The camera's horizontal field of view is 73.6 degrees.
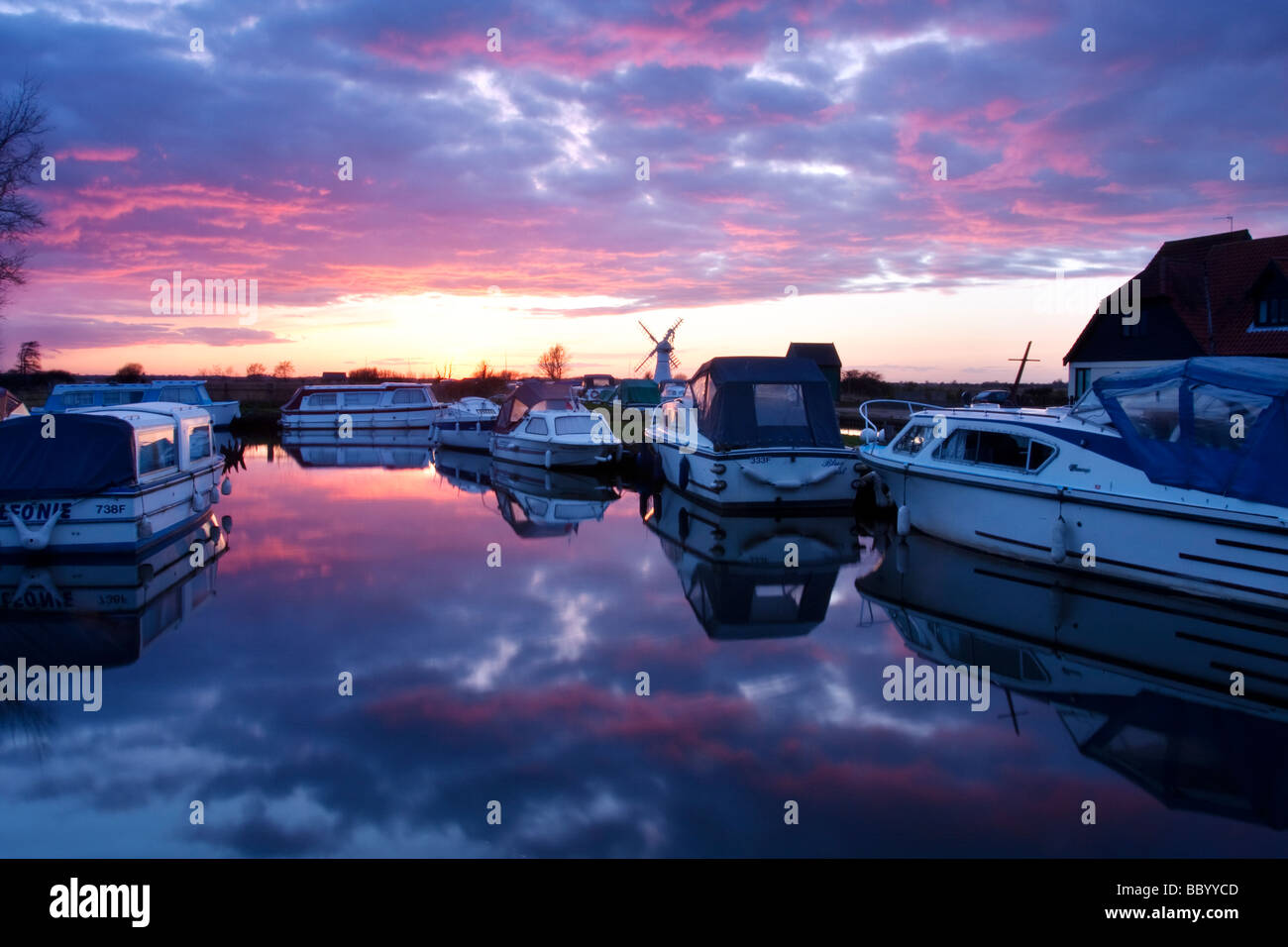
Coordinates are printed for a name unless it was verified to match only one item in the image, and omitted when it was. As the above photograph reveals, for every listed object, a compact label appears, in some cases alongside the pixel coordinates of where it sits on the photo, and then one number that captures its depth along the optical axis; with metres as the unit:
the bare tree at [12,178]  28.76
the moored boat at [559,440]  25.16
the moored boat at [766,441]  16.81
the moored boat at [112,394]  29.56
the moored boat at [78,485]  12.71
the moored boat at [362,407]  42.16
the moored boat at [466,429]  34.41
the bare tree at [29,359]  59.59
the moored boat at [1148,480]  10.27
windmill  78.12
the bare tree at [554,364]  82.00
